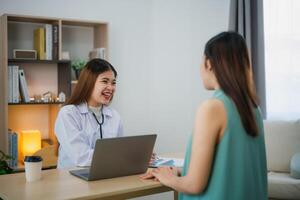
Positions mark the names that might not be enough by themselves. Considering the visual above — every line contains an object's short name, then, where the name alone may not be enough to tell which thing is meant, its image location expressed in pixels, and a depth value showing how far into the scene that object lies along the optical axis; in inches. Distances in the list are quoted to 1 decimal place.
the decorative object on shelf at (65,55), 145.3
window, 143.1
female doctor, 91.6
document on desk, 84.3
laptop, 69.9
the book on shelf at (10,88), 131.6
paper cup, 71.6
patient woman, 53.9
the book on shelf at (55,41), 138.6
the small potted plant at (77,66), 148.6
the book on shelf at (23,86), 135.0
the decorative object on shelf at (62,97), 142.9
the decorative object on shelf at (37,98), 141.1
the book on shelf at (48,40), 138.2
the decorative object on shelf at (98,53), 151.2
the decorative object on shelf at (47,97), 142.0
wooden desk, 62.9
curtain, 148.2
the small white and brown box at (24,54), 136.0
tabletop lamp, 136.1
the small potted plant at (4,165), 120.8
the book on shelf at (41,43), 137.6
